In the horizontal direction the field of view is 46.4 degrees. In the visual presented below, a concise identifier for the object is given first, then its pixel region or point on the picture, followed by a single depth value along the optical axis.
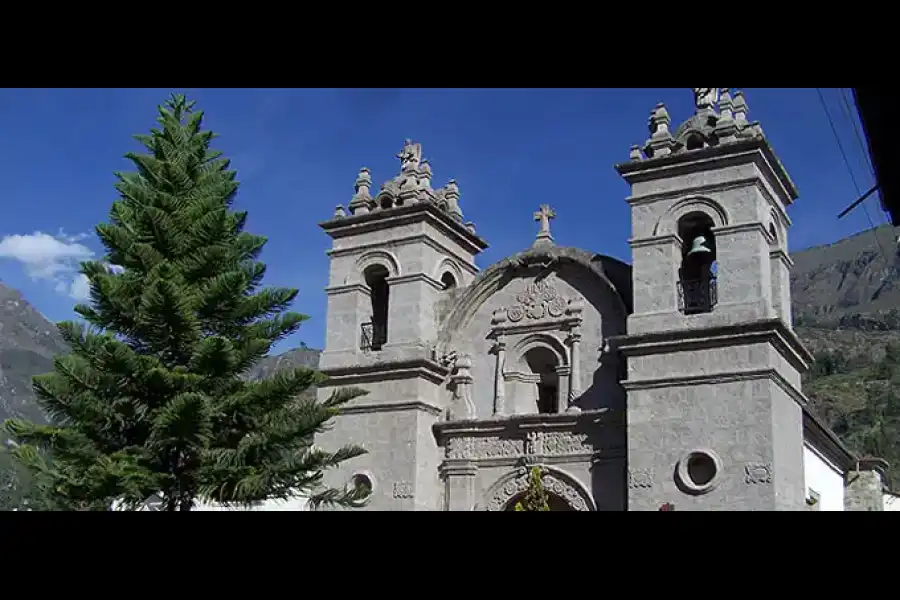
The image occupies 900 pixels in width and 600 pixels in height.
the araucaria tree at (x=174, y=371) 11.91
